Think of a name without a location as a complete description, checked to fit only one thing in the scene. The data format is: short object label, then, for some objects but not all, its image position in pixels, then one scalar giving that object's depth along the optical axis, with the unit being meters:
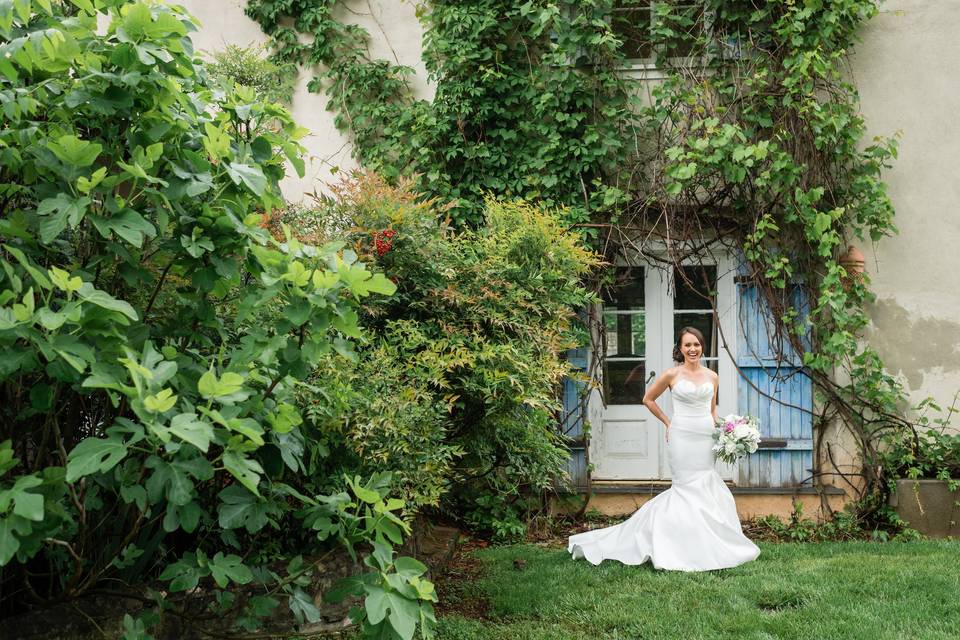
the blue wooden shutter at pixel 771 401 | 7.48
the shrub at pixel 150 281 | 2.08
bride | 5.94
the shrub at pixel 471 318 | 4.98
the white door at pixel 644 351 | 7.71
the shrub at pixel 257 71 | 7.65
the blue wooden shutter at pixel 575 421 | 7.61
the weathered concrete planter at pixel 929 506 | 6.95
